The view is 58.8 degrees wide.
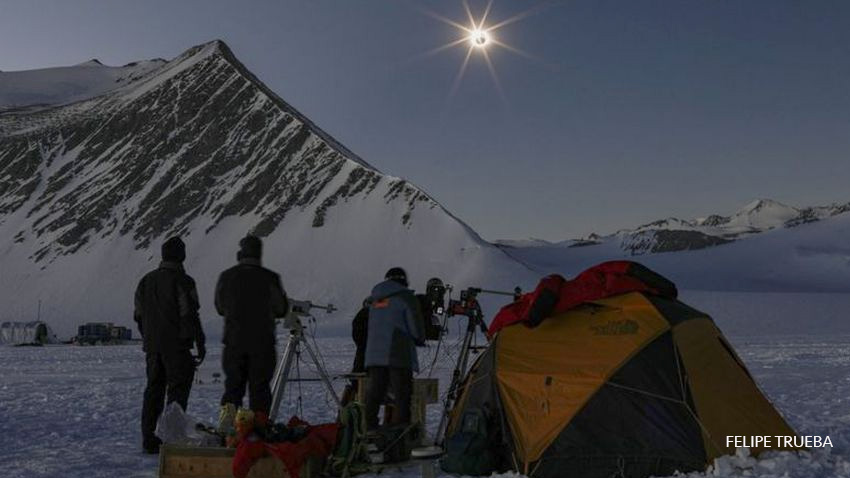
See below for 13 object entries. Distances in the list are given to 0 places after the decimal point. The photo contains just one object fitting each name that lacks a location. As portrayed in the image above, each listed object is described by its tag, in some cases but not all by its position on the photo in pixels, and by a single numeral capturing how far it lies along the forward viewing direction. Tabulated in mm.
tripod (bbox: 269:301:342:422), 7871
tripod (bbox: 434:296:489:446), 7898
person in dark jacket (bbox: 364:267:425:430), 7449
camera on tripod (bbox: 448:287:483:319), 8203
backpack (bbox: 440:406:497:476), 6570
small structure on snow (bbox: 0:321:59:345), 63938
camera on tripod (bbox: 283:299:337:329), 7996
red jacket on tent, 7140
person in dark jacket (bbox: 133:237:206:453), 7781
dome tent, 6453
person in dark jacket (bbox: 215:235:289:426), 7223
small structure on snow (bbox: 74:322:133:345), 61625
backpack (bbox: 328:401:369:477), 6176
